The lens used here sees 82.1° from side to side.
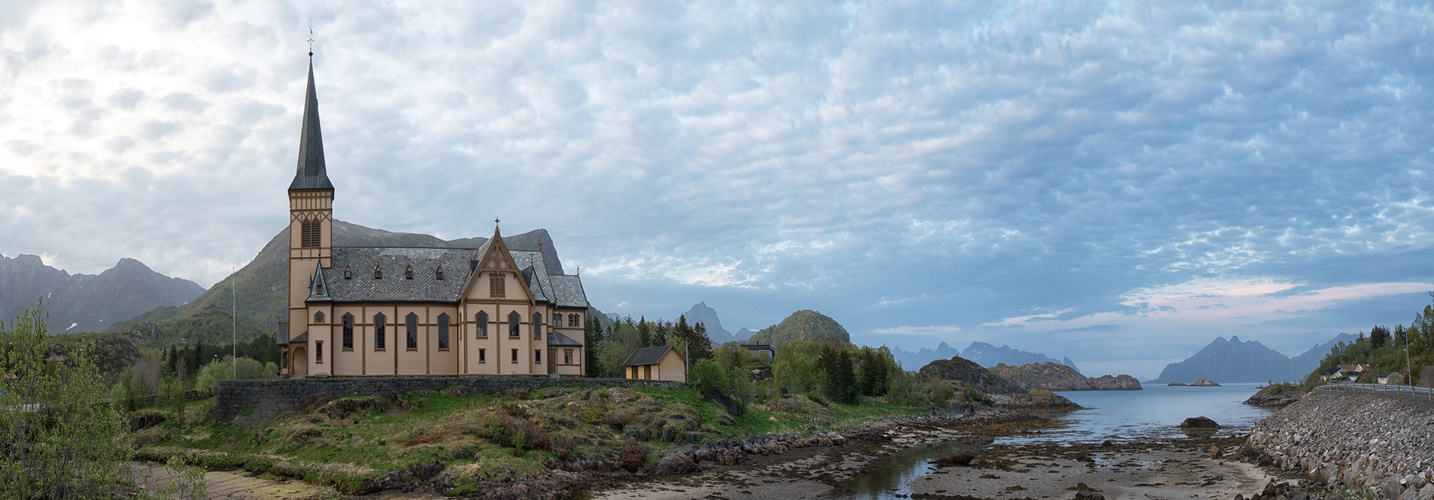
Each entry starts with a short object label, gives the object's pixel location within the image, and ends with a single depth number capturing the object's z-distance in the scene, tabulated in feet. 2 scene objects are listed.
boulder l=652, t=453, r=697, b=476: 148.15
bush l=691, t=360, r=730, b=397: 220.64
